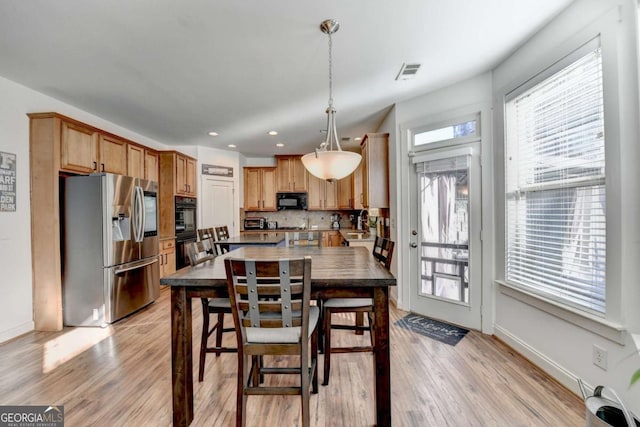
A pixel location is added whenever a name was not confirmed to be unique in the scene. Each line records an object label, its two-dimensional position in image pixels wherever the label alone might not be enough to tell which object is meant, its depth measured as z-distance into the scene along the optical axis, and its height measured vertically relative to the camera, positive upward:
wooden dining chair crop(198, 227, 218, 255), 2.45 -0.28
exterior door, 2.93 -0.26
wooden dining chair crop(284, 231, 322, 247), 3.30 -0.32
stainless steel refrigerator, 3.07 -0.39
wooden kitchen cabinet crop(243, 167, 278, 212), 6.43 +0.62
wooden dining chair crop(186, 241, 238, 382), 2.00 -0.70
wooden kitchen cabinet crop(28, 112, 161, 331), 2.95 +0.09
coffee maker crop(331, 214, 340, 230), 6.61 -0.19
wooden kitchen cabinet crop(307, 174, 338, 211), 6.41 +0.39
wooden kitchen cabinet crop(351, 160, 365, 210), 4.68 +0.42
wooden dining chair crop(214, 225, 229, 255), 3.68 -0.36
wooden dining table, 1.56 -0.55
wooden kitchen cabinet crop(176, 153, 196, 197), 4.85 +0.70
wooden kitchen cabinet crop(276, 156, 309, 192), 6.41 +0.86
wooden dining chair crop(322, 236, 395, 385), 1.92 -0.69
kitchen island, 3.75 -0.38
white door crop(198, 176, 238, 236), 5.52 +0.20
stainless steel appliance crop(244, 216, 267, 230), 6.55 -0.24
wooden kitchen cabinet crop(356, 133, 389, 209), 3.83 +0.57
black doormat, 2.76 -1.23
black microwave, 6.38 +0.31
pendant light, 2.15 +0.42
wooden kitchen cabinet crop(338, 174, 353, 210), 6.24 +0.45
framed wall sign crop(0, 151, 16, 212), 2.72 +0.34
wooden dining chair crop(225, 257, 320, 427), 1.35 -0.52
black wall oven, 4.79 -0.16
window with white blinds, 1.78 +0.18
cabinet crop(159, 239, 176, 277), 4.32 -0.67
